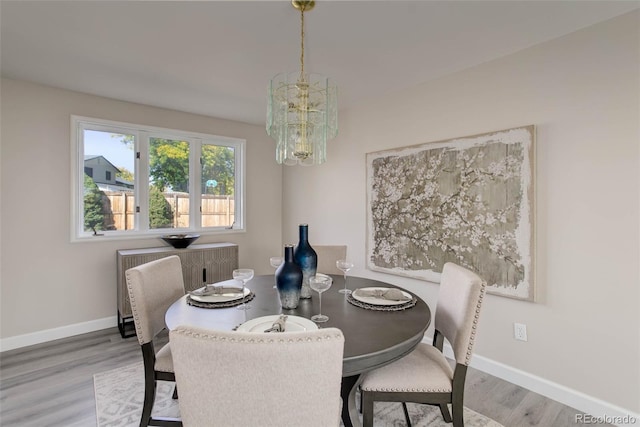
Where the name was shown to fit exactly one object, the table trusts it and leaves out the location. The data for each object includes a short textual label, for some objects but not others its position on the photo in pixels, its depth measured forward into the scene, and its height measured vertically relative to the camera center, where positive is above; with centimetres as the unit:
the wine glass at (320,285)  147 -34
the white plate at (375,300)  165 -47
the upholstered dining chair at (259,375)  82 -44
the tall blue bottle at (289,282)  156 -34
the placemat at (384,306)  160 -48
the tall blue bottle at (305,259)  178 -25
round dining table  119 -50
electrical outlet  221 -84
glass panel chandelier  194 +63
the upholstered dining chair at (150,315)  160 -56
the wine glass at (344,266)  190 -31
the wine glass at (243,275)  169 -33
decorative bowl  338 -27
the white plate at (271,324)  128 -46
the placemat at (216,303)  162 -47
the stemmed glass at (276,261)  201 -30
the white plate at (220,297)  167 -45
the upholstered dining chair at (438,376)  144 -77
